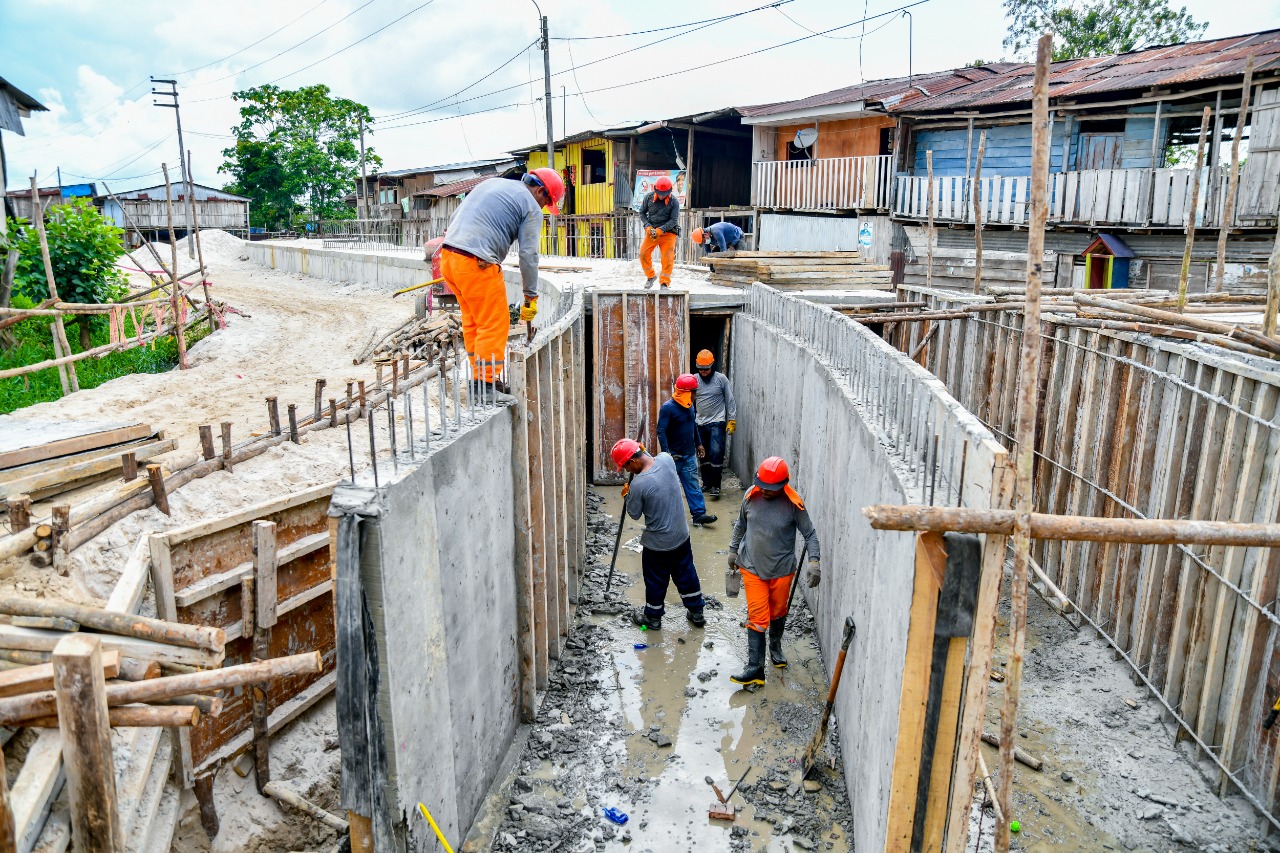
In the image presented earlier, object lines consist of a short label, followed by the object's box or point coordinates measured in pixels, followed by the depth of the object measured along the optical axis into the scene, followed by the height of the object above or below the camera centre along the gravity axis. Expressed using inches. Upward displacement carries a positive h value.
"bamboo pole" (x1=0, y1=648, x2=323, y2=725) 123.6 -66.3
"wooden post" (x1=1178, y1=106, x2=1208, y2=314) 280.8 +2.9
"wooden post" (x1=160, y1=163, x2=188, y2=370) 645.9 -65.0
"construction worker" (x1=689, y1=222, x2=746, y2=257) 695.7 -1.4
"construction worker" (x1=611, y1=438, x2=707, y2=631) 287.9 -99.7
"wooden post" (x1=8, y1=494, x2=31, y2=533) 194.3 -63.4
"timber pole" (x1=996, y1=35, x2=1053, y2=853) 103.0 -25.5
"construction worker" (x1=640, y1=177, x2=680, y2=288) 491.5 +5.4
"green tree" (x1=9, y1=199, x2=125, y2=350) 613.0 -16.0
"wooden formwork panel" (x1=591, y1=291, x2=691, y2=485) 452.1 -67.2
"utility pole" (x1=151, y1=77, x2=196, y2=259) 765.1 +83.3
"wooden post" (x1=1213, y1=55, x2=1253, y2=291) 311.1 +22.2
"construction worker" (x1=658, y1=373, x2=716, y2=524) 380.5 -89.2
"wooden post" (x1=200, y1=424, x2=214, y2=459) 245.8 -60.4
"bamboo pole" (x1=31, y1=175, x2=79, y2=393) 490.0 -31.3
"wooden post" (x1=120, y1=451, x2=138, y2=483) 230.4 -62.7
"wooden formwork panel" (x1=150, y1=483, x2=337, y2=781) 194.4 -88.4
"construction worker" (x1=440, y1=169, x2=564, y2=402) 242.8 -5.6
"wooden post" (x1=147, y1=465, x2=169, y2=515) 221.1 -65.8
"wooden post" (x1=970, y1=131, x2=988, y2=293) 452.6 +0.9
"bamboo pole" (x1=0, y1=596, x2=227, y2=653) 144.2 -67.4
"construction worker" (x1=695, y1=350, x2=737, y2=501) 423.8 -86.9
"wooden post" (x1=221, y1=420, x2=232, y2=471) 260.7 -65.0
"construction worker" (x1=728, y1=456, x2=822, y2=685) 250.4 -91.8
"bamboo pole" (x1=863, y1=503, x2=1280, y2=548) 103.3 -35.2
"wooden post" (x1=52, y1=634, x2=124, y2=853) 120.9 -72.7
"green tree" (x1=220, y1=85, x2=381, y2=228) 1972.2 +182.7
